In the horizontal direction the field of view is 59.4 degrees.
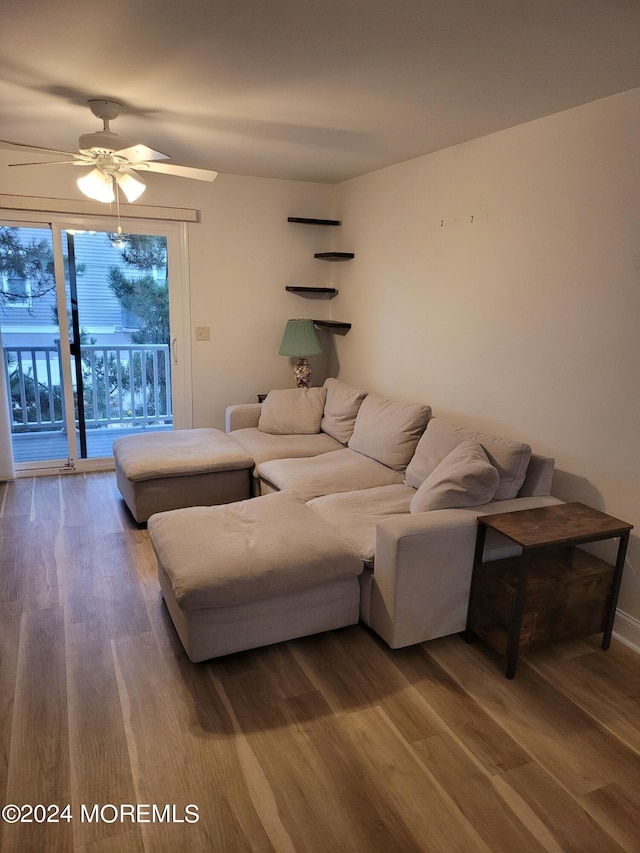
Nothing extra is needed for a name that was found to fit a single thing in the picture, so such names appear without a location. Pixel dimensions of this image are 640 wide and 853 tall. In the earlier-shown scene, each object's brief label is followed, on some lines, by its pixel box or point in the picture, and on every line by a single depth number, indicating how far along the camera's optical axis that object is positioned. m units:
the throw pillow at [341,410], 4.15
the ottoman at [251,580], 2.22
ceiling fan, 2.74
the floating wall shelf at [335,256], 4.73
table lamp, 4.73
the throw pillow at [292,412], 4.37
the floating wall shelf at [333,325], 4.88
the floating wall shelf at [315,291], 4.98
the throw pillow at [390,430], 3.50
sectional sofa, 2.36
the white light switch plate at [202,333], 4.75
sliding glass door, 4.33
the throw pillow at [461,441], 2.70
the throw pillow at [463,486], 2.53
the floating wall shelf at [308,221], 4.80
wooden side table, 2.25
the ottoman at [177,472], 3.56
